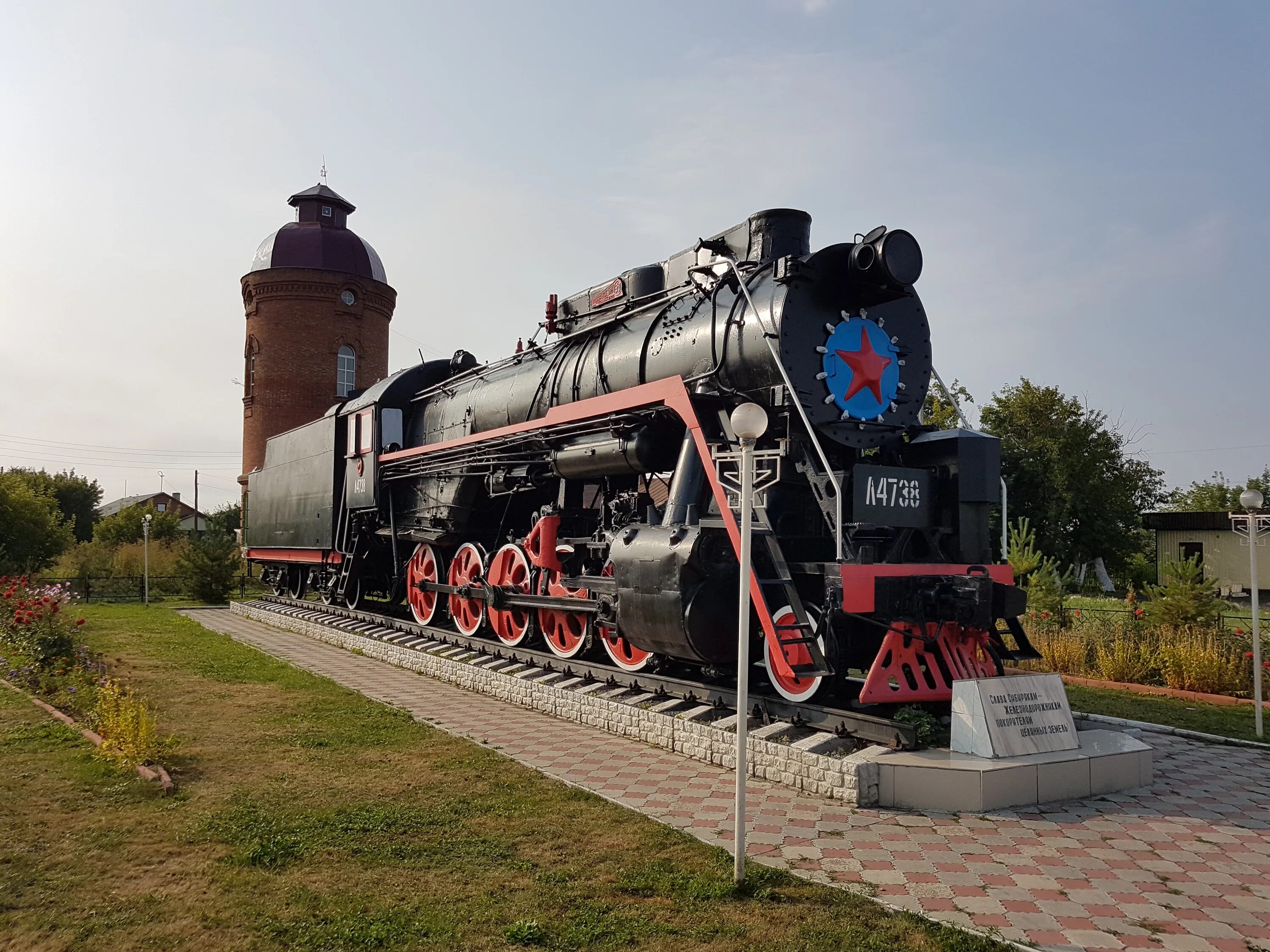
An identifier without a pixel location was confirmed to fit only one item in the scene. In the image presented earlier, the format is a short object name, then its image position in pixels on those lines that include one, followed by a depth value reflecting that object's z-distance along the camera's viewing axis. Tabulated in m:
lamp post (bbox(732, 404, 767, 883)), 4.21
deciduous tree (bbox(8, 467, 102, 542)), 54.53
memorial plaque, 5.73
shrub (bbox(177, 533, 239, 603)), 23.03
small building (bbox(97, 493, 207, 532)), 68.94
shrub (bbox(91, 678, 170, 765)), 6.09
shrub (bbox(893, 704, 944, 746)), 6.10
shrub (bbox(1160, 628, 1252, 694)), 9.82
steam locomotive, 6.44
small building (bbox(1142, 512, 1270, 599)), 27.19
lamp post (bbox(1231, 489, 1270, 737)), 7.38
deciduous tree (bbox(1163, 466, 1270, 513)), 48.19
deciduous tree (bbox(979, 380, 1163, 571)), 30.08
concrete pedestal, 5.43
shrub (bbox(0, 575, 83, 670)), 10.60
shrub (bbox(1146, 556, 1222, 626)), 11.30
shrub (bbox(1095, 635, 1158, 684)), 10.62
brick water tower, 30.61
